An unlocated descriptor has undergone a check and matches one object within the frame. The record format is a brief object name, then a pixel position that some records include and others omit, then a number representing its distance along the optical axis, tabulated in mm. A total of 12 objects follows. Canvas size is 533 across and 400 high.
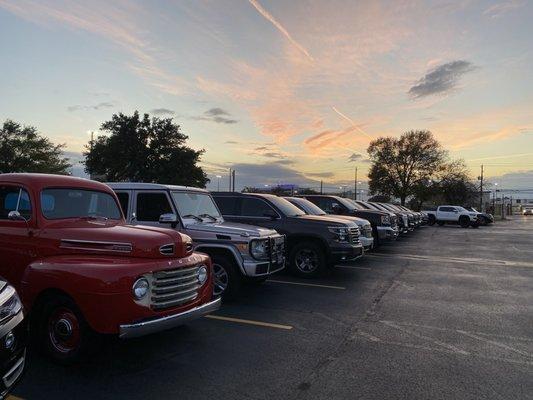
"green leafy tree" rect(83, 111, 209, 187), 49656
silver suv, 8352
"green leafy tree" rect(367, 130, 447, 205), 72438
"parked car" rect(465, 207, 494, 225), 44991
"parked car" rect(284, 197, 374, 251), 13523
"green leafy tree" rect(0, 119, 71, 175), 43594
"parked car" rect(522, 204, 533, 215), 108062
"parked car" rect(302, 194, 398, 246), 17391
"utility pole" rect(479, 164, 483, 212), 83388
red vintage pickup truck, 4895
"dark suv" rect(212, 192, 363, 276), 11180
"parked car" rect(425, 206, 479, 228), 42312
